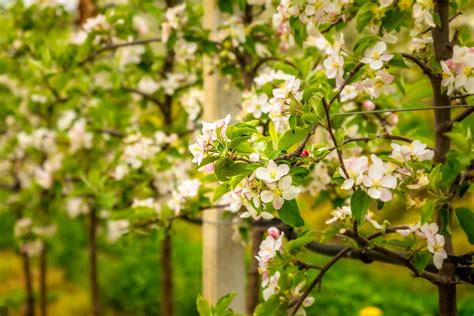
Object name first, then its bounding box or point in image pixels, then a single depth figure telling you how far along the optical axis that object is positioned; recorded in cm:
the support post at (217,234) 244
